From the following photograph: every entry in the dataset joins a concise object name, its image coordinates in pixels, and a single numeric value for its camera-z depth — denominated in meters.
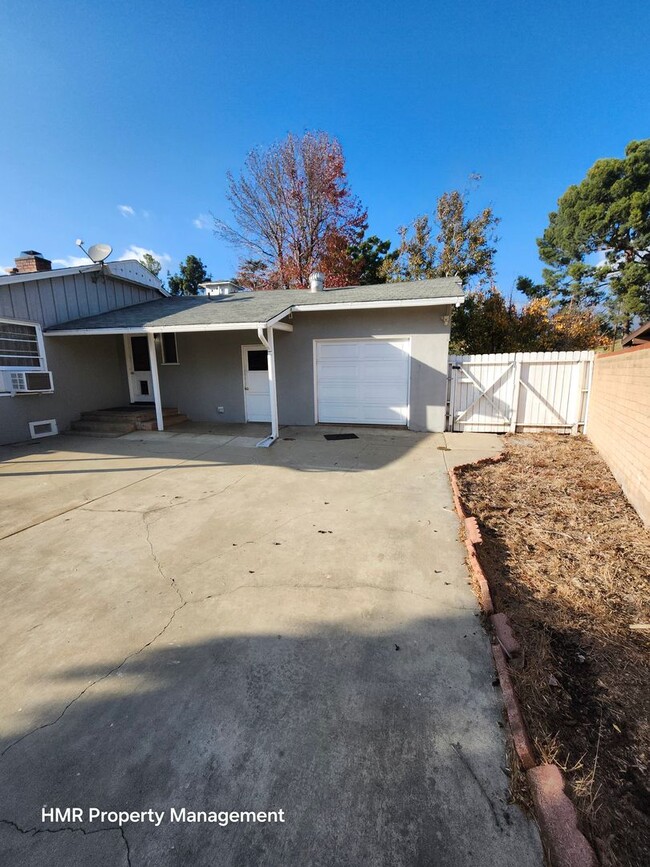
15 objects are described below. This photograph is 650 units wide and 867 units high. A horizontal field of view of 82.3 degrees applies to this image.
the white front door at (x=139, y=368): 10.58
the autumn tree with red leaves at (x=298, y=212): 18.05
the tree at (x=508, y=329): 12.99
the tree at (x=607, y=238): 18.12
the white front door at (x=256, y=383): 9.82
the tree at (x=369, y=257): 19.52
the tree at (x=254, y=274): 19.97
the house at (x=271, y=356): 8.32
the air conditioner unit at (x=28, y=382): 7.77
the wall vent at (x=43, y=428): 8.36
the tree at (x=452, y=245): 16.56
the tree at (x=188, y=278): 33.41
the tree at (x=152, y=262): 33.76
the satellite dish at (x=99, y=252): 9.62
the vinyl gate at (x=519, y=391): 8.12
